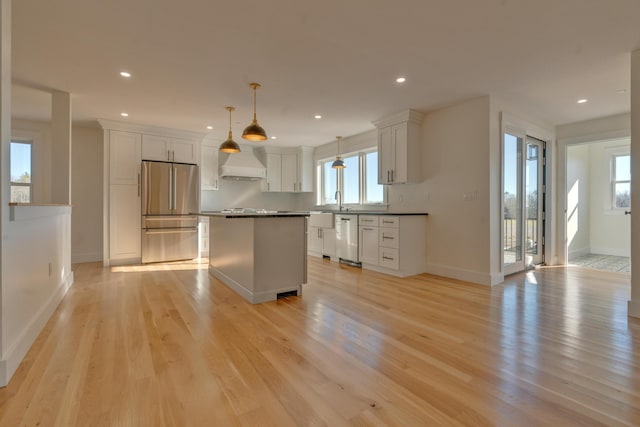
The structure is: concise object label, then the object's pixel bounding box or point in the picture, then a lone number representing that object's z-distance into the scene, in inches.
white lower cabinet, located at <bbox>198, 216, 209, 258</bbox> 230.1
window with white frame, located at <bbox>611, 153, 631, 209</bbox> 237.5
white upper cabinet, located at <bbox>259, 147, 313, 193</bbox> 275.6
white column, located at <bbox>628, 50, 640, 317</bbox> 107.3
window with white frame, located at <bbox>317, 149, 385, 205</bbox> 231.1
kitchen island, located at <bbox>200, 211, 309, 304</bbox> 124.3
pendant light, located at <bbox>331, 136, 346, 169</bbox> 219.5
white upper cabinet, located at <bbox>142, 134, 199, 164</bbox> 210.8
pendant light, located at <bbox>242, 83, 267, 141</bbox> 135.6
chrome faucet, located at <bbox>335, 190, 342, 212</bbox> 255.6
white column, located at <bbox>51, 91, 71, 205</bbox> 147.9
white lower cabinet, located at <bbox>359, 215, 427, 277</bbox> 170.4
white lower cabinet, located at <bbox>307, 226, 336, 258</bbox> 217.0
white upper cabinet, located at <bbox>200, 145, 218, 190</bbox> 242.0
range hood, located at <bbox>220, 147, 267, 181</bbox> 248.1
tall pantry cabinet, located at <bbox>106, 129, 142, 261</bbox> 200.7
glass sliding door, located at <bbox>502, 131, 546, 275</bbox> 168.4
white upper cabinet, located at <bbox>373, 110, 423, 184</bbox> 180.5
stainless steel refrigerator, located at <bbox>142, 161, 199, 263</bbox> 206.5
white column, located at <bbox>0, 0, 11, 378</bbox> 65.8
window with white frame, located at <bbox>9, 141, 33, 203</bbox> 201.3
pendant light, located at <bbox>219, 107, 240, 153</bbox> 157.5
